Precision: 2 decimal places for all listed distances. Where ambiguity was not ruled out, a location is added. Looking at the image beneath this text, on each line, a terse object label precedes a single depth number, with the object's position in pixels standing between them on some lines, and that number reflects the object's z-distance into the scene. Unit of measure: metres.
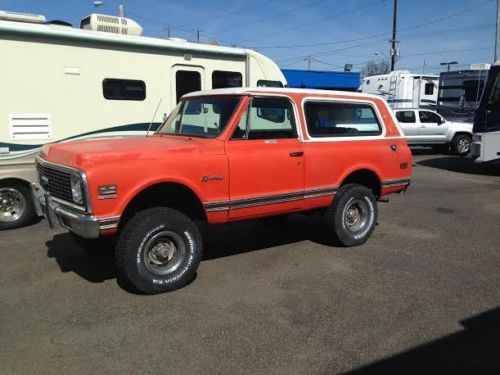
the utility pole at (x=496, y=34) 23.00
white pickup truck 18.41
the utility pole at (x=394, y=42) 34.59
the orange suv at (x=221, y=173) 4.54
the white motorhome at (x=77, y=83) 7.05
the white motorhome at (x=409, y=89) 21.31
